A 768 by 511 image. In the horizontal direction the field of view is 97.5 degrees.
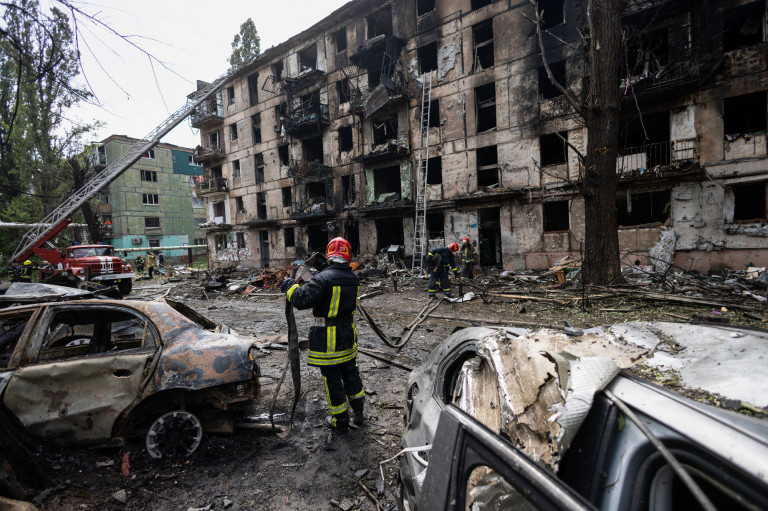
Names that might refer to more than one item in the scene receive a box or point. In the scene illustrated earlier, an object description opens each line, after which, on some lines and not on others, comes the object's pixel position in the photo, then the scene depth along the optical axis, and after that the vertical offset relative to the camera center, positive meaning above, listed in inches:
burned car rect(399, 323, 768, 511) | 37.6 -28.1
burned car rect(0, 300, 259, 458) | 111.0 -45.4
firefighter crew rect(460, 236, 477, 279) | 579.5 -45.0
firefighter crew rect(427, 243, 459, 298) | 411.8 -39.6
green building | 1353.3 +208.2
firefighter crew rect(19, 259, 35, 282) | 596.7 -30.5
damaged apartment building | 490.0 +193.5
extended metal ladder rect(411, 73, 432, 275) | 698.8 +119.2
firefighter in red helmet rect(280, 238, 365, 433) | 132.9 -37.7
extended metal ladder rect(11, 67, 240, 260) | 692.1 +168.4
